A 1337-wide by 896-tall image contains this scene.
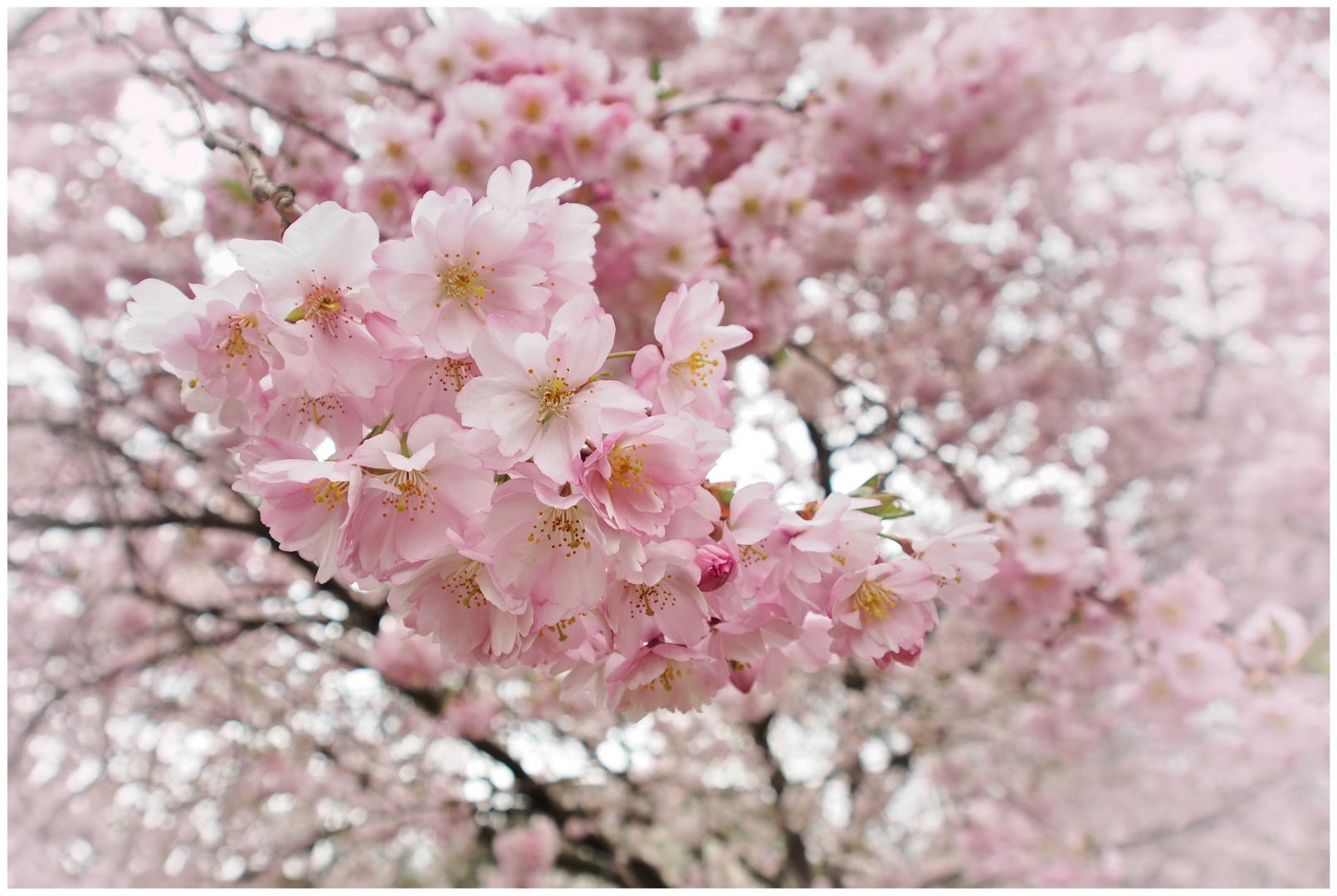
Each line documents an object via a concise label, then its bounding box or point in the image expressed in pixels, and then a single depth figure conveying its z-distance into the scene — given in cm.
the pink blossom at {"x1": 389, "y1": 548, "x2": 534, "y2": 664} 30
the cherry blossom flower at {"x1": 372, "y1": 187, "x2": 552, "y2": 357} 28
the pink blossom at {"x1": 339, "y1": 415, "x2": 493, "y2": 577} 28
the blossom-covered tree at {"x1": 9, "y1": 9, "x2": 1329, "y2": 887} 29
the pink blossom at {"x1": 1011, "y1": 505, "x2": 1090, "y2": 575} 54
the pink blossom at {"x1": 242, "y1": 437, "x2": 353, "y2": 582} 28
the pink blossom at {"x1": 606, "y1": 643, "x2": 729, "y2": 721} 32
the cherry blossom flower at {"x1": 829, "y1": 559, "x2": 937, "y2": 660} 33
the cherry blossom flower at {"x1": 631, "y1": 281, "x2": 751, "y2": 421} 30
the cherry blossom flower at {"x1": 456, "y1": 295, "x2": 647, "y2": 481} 27
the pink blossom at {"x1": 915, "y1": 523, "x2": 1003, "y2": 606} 34
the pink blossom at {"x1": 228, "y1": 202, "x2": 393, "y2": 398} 28
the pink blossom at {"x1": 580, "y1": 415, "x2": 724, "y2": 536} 27
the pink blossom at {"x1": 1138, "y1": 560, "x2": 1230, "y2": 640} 61
